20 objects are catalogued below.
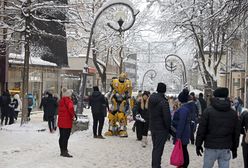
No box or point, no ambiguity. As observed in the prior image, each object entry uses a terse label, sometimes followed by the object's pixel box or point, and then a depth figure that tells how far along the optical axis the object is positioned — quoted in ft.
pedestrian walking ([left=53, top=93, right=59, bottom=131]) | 60.88
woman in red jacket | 37.40
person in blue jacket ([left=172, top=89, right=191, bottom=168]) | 30.94
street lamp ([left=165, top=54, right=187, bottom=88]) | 141.77
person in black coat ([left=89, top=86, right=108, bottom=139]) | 52.26
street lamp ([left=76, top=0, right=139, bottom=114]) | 61.41
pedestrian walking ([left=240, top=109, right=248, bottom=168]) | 30.63
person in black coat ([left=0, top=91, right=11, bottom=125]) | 69.81
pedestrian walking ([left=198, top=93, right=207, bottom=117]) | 59.22
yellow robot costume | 54.85
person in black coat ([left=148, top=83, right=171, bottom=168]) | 31.40
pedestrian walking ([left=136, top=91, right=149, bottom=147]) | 49.35
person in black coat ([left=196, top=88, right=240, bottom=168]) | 24.30
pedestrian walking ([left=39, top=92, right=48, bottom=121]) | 62.60
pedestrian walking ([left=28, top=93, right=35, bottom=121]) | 77.00
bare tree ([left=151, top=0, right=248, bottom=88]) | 40.19
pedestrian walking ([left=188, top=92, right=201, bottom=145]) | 49.85
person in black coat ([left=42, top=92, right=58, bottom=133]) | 57.92
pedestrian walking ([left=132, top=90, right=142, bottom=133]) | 52.40
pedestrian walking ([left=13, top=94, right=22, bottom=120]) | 72.08
